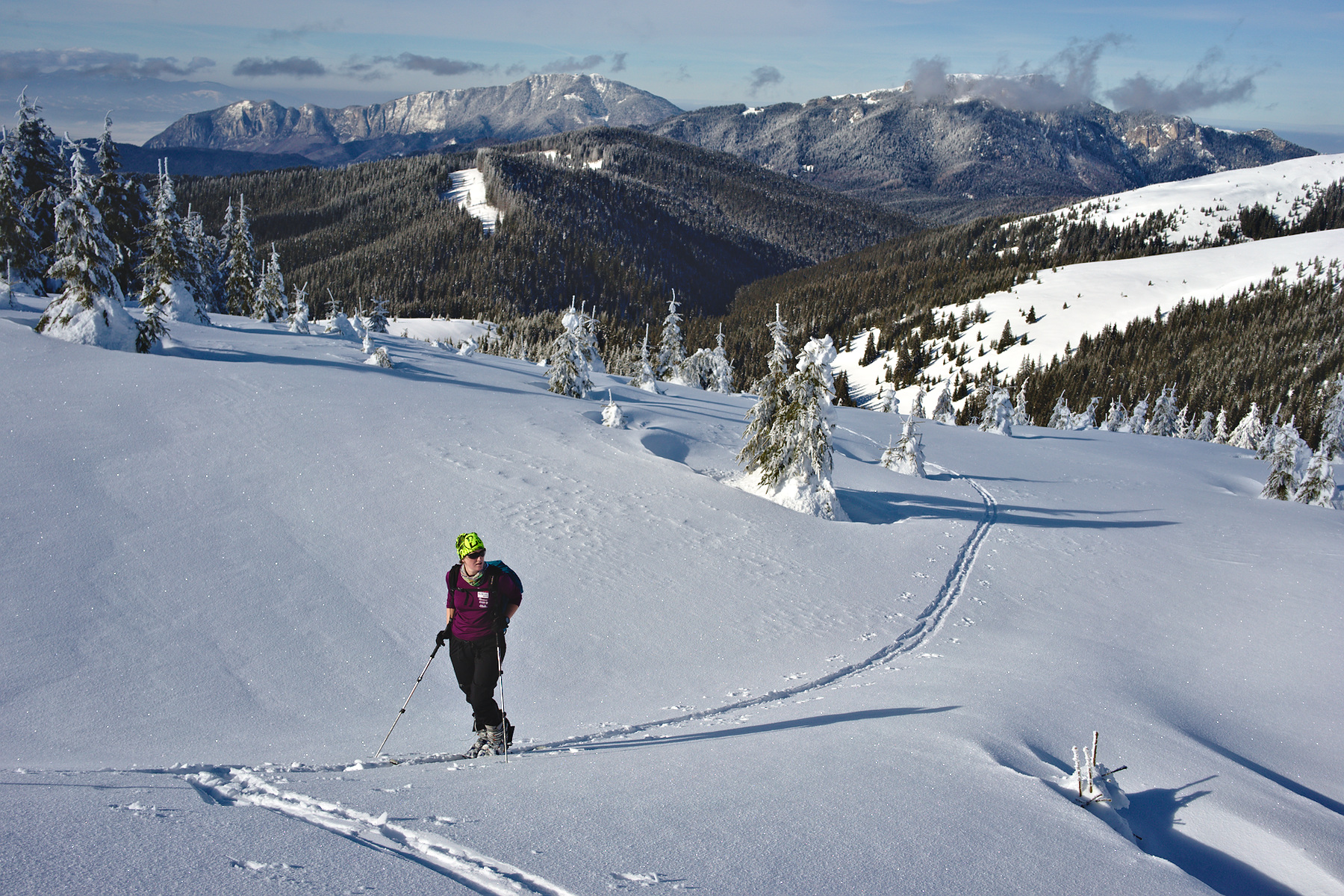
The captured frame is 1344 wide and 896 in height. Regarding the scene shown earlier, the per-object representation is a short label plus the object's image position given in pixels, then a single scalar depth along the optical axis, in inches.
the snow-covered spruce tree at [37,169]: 1363.2
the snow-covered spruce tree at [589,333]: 1222.9
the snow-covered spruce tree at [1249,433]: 2792.8
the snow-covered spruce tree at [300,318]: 1624.0
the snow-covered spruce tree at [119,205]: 1535.4
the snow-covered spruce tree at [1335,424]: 1713.8
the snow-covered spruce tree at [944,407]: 2509.8
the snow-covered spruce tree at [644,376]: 1444.8
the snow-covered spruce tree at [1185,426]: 3230.8
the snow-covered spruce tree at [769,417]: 759.7
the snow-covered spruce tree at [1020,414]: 2783.0
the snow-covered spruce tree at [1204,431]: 2957.7
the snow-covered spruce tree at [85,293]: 708.0
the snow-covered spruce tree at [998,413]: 1868.8
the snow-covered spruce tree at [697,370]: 2310.5
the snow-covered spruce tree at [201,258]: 1584.6
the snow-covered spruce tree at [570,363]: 1151.6
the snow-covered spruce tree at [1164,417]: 3181.6
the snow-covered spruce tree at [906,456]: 1034.7
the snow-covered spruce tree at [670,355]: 2348.7
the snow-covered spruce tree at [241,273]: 2039.9
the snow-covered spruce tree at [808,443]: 740.0
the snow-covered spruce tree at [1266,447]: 1820.9
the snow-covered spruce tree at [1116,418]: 3221.0
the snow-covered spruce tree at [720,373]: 2393.0
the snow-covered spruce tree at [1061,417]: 3038.9
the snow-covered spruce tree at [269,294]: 1903.3
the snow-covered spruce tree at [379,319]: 3083.2
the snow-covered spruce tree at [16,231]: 1296.8
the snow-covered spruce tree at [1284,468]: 1203.2
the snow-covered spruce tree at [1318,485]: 1170.0
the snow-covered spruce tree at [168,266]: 1354.6
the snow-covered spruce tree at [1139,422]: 3307.1
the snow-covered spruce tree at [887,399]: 2091.7
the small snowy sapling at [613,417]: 836.6
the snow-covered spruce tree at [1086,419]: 3034.0
